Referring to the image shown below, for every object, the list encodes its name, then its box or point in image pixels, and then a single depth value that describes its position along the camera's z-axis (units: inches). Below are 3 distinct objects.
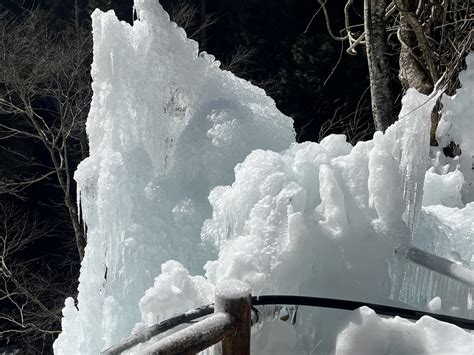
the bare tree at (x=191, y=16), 383.9
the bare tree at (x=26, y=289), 341.4
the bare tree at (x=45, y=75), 325.1
